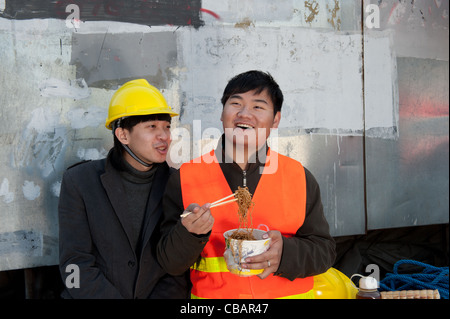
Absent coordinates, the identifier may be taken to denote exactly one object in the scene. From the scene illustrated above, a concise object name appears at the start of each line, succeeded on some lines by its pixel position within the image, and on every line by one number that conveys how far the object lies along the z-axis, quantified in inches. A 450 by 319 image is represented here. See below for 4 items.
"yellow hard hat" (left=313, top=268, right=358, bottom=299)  103.5
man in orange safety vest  91.7
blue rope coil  128.1
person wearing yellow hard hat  101.7
